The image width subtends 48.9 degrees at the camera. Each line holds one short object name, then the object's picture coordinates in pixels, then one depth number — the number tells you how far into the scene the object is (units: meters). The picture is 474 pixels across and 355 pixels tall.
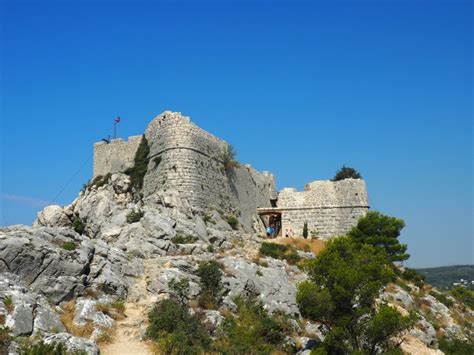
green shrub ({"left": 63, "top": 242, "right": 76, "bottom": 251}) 21.72
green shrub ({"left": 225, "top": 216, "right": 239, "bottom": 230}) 34.12
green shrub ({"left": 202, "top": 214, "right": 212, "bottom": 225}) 31.89
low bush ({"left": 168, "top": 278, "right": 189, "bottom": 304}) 20.91
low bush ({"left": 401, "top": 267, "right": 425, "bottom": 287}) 37.44
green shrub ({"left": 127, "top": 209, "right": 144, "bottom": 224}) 28.56
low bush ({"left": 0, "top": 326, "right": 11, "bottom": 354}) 14.64
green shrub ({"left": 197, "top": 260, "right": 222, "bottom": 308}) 21.28
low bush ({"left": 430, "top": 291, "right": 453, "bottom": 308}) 35.24
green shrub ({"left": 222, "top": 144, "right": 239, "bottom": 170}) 37.78
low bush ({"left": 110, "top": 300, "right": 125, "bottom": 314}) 19.77
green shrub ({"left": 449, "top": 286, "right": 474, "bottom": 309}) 45.17
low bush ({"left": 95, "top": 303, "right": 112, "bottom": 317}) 19.06
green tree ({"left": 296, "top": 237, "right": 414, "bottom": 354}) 18.86
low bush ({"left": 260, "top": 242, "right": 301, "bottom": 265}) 29.38
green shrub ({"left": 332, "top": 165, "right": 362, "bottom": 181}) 53.22
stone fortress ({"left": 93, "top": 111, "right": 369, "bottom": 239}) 33.25
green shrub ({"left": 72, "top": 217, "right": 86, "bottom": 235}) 30.59
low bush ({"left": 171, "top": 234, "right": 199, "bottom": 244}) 27.31
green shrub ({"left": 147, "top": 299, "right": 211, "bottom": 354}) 16.94
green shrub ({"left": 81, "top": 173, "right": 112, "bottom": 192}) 36.81
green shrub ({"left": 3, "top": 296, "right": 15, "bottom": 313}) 16.72
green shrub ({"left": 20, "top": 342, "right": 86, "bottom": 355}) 14.11
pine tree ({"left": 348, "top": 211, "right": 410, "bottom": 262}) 36.59
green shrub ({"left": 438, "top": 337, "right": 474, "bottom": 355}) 23.81
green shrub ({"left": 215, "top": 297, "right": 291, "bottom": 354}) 18.12
